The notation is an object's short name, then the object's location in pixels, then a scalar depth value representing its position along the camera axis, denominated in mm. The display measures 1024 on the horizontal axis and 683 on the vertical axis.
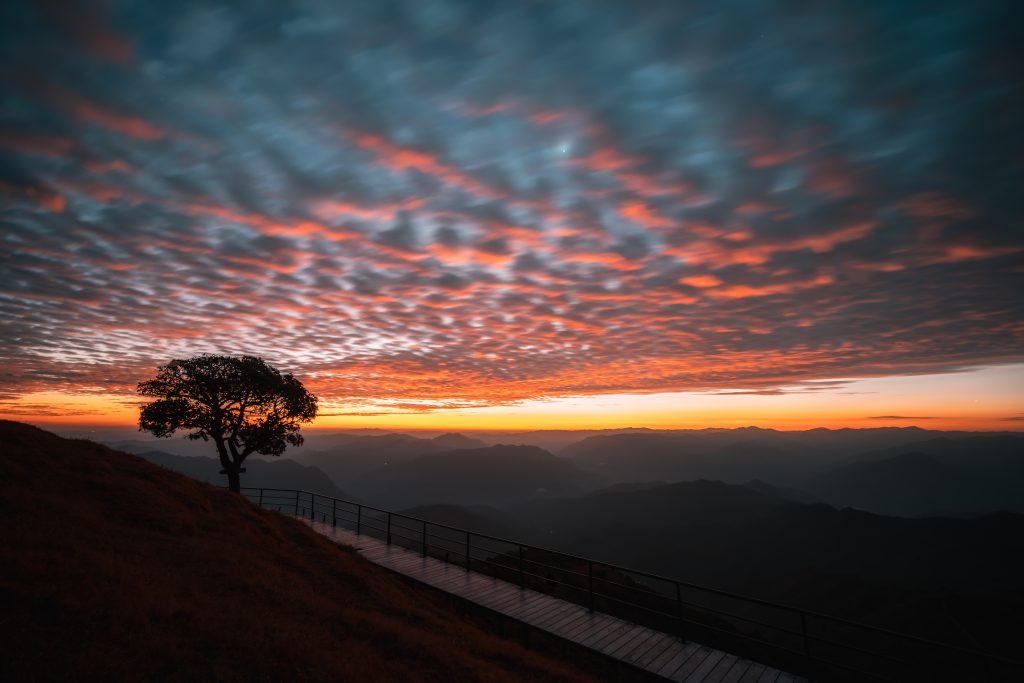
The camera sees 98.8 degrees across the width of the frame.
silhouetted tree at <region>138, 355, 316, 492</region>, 26547
